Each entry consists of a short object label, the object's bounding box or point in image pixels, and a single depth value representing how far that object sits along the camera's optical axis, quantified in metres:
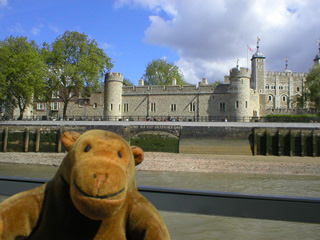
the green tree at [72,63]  31.39
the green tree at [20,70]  26.55
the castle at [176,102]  34.25
